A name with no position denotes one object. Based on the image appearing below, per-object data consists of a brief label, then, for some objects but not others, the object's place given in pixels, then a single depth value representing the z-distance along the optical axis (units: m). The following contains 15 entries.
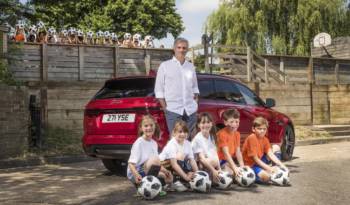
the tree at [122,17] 33.53
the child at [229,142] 6.73
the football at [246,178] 6.54
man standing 6.42
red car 7.16
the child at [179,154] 6.11
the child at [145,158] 5.85
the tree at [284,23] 30.75
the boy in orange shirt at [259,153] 6.79
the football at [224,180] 6.36
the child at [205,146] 6.46
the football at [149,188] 5.62
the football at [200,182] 6.05
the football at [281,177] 6.64
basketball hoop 28.15
